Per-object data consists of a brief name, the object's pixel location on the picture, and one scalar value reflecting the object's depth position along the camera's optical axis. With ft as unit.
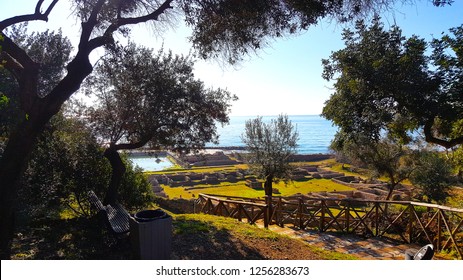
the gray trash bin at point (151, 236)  16.16
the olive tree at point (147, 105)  29.32
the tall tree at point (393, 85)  23.54
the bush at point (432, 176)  70.23
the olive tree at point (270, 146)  67.36
